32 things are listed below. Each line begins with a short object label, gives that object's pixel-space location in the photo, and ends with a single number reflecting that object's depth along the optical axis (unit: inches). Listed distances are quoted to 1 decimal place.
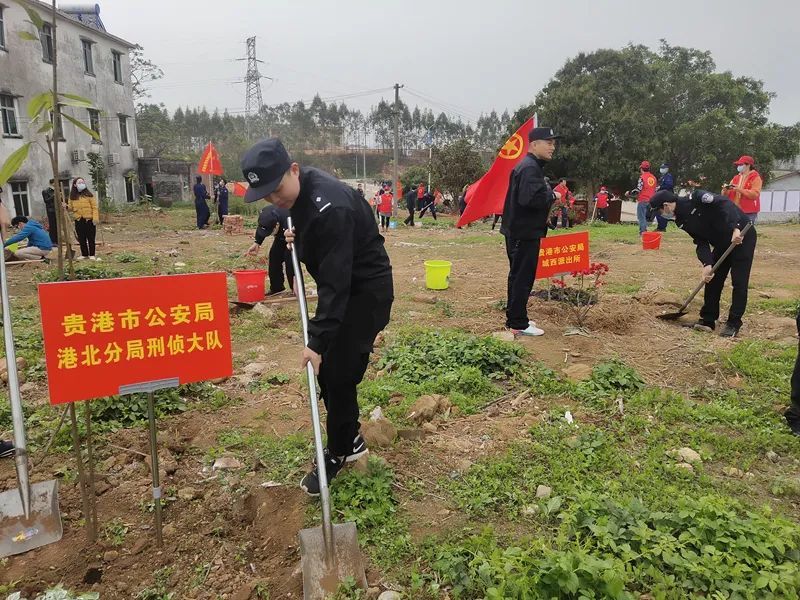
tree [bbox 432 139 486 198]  950.4
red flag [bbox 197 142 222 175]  682.8
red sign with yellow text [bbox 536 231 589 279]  220.2
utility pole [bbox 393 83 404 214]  944.9
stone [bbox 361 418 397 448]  122.2
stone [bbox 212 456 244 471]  118.3
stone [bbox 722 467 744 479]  111.5
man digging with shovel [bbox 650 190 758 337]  191.3
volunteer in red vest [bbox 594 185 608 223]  750.6
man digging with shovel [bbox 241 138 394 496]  88.8
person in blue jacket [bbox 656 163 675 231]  422.0
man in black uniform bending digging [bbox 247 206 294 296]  239.5
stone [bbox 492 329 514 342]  190.2
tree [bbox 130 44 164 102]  1169.7
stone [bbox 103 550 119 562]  92.0
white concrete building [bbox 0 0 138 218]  668.1
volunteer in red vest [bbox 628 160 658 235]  509.4
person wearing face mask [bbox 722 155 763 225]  288.0
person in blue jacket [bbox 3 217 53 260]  357.5
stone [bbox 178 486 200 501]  108.1
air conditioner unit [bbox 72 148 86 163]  778.2
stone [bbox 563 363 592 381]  158.9
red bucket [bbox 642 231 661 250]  425.1
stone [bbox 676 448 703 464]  116.2
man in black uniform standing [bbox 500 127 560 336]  185.2
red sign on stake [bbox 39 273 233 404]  83.3
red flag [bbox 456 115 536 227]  269.0
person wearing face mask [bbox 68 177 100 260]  374.5
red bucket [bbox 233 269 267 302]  245.6
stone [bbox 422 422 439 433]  130.5
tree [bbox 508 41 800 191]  962.1
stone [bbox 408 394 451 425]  135.0
